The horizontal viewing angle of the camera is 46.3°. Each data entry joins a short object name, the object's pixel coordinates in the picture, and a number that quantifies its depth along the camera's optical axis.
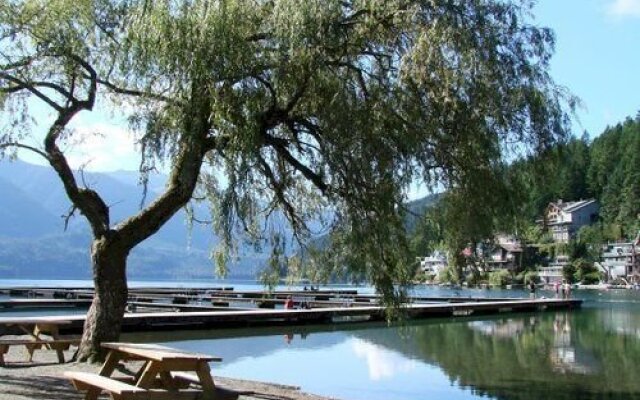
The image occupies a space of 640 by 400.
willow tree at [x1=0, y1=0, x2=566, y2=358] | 8.76
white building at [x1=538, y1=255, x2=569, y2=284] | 115.01
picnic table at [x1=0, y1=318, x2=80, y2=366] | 11.68
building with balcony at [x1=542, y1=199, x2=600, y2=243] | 120.94
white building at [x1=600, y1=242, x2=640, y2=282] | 110.00
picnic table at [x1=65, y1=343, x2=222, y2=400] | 6.84
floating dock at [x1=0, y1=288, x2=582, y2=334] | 25.42
